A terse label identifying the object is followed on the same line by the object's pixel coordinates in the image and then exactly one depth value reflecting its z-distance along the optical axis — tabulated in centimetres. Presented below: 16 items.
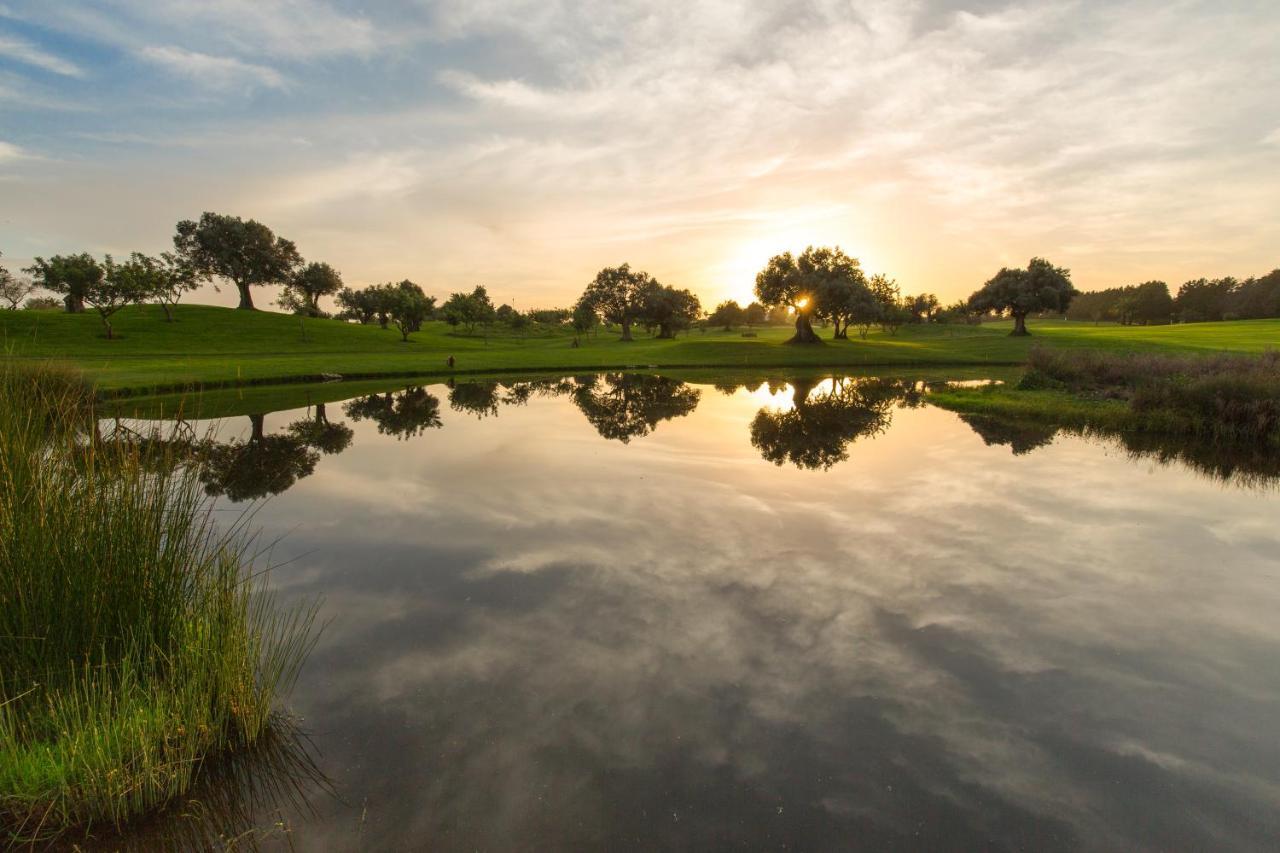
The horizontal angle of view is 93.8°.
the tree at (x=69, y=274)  7025
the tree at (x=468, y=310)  10906
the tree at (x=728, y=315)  16625
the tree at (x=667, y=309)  10901
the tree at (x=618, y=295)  11000
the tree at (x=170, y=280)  7325
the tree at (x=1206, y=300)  10981
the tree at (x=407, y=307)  9169
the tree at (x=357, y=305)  11319
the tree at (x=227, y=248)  9281
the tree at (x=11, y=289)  9450
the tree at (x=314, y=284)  10656
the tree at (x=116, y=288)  6856
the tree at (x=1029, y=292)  8369
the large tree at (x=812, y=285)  7575
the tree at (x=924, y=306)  15100
